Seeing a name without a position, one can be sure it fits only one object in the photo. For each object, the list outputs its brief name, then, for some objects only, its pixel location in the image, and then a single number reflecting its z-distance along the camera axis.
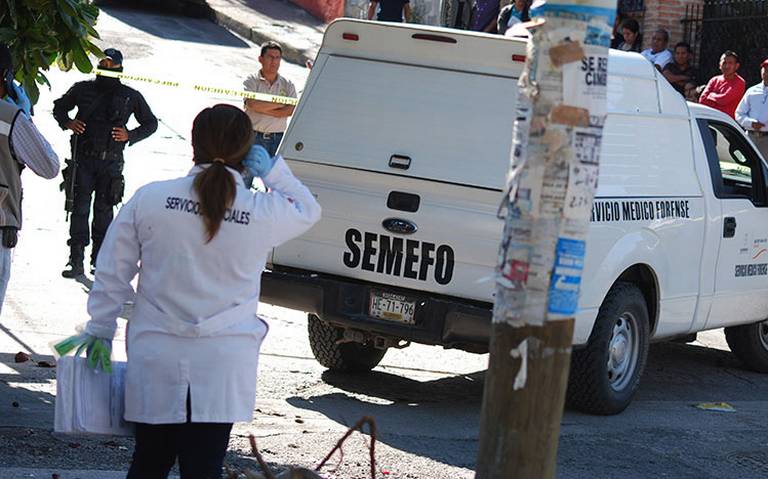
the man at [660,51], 17.83
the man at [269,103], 12.30
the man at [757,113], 15.12
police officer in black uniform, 11.51
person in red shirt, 15.95
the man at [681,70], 17.44
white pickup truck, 7.85
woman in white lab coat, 4.31
